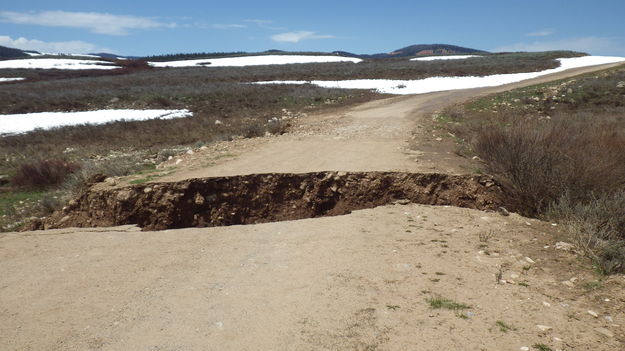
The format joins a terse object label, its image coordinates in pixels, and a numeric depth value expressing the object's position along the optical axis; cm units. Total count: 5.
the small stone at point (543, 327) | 357
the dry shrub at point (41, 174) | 1130
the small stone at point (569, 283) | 431
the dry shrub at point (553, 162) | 648
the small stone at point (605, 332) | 349
